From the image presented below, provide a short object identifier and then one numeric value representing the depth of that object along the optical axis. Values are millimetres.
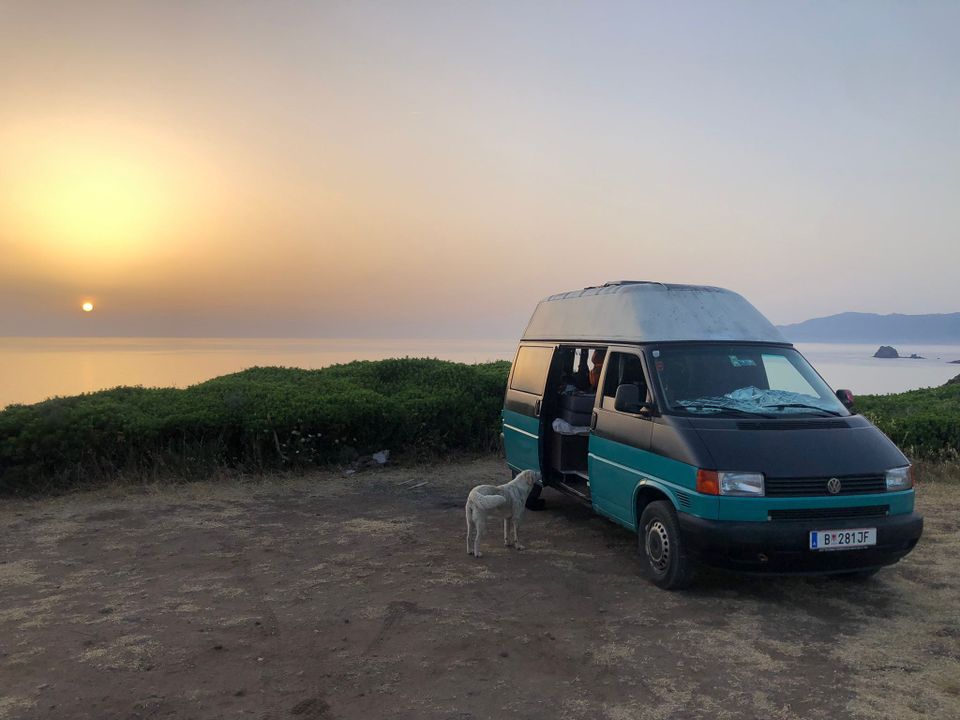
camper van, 5699
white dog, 7363
